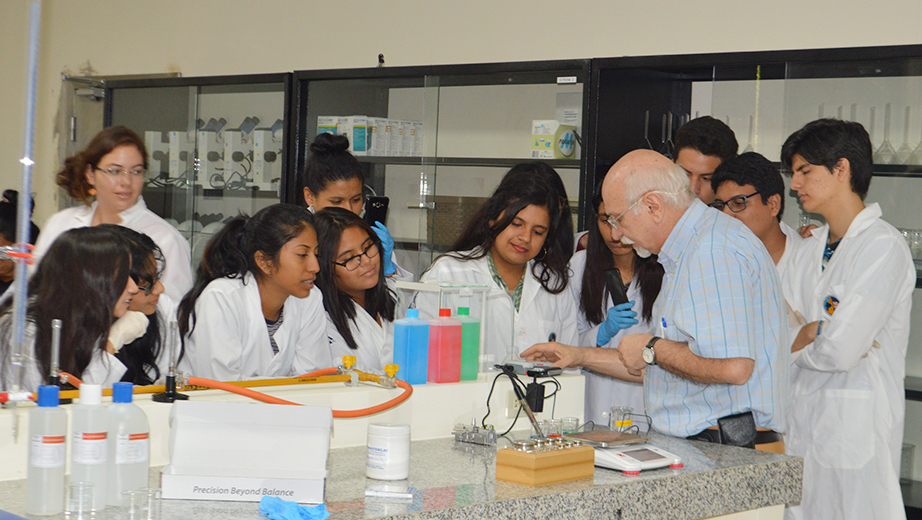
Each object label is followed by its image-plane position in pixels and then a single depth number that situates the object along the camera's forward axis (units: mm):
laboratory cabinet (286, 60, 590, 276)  3660
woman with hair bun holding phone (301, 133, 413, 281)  3414
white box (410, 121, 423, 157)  3982
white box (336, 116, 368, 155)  4129
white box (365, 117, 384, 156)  4102
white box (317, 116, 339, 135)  4176
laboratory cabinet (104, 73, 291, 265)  4406
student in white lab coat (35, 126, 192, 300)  3182
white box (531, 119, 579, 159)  3637
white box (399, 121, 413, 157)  4023
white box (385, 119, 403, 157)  4059
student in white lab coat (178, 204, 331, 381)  2379
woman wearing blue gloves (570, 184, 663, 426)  2867
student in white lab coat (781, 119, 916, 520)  2701
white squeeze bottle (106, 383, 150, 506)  1387
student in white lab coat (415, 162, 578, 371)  2785
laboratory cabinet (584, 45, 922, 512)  3102
